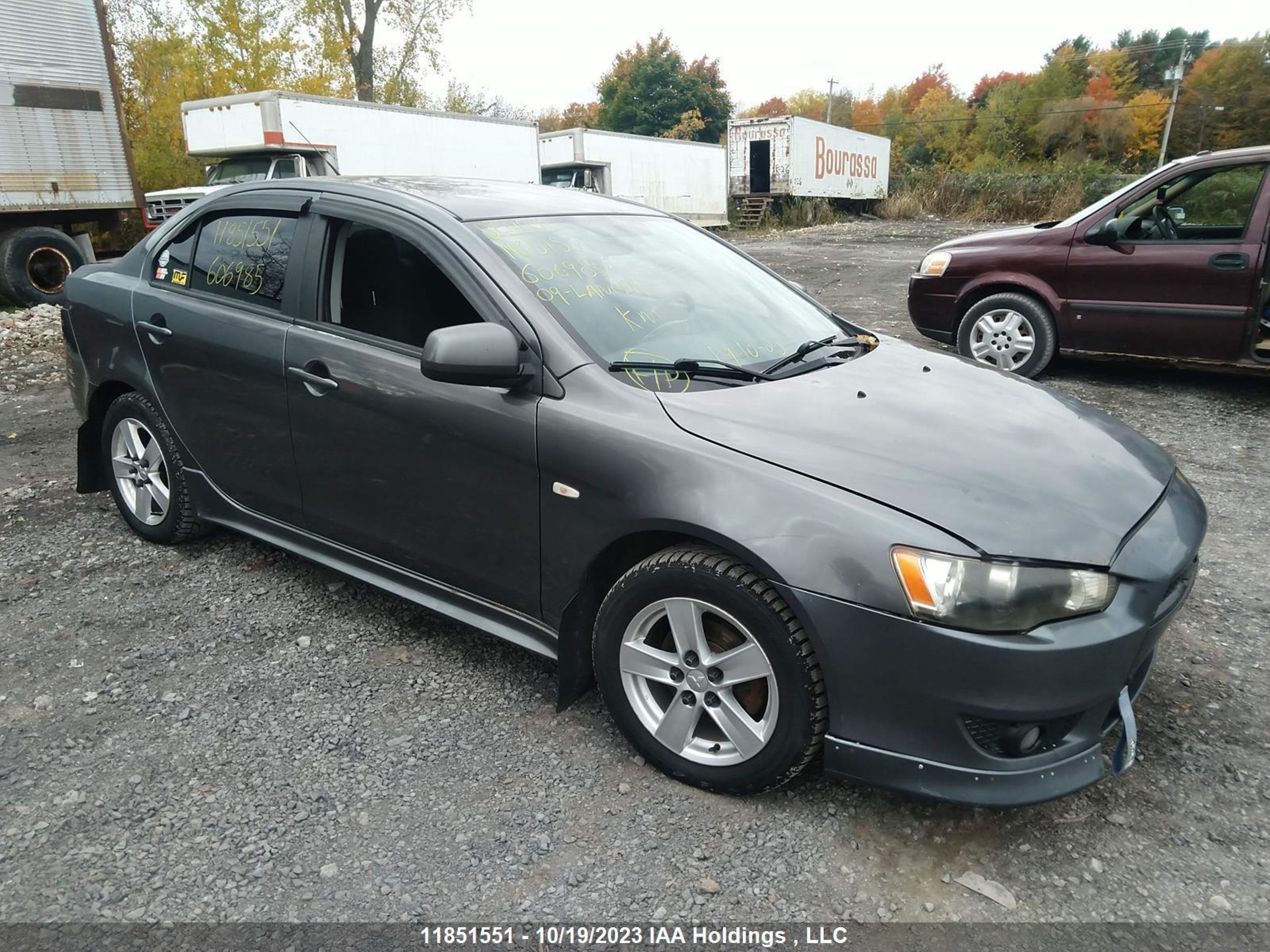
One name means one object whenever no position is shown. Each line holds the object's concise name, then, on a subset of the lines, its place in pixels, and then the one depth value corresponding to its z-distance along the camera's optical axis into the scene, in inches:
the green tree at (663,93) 2253.9
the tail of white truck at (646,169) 834.8
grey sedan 83.2
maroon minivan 241.9
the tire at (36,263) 471.2
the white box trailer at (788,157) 1112.2
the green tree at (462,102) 1389.0
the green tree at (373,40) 1115.3
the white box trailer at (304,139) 538.6
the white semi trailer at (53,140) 469.7
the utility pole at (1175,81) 2122.3
